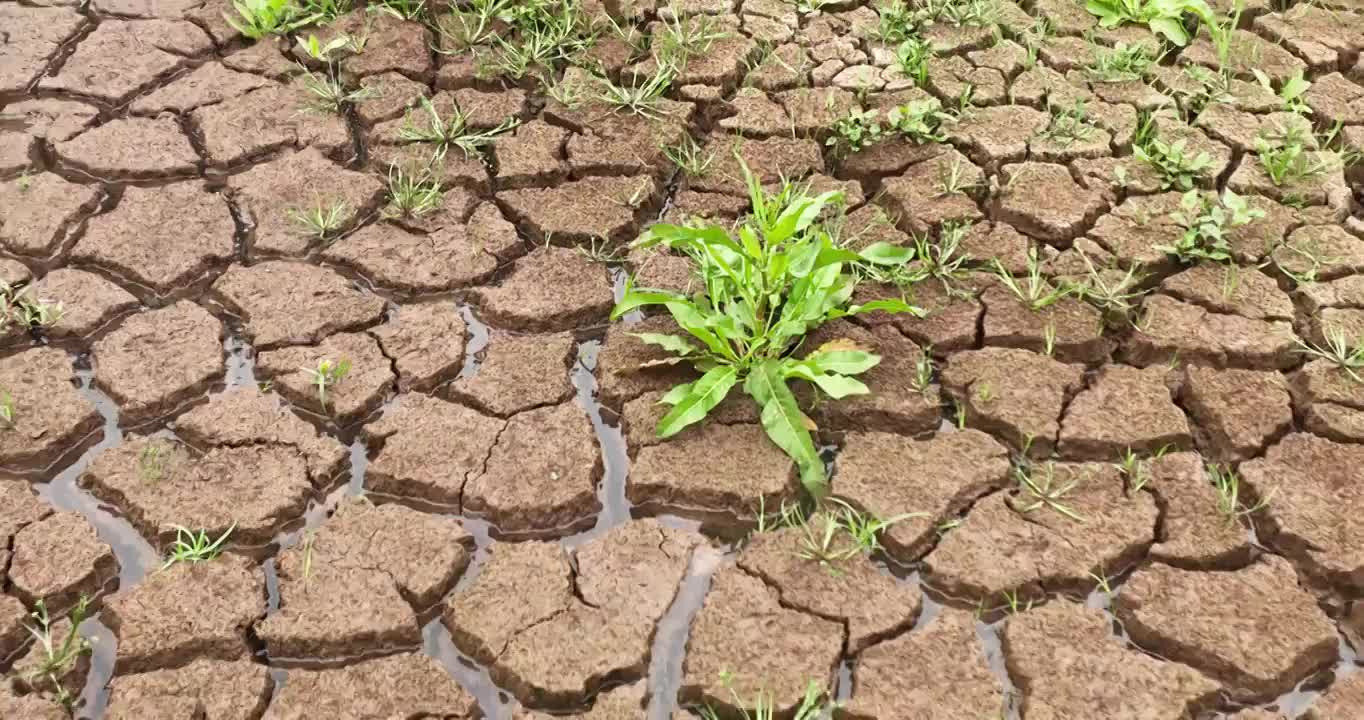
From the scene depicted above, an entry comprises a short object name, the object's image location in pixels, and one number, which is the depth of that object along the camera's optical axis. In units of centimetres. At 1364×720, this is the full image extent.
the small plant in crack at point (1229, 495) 256
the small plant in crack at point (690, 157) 347
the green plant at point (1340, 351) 286
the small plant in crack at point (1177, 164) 340
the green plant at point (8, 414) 272
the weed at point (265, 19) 398
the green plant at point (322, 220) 326
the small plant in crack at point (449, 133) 355
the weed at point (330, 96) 372
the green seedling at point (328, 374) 283
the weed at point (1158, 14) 401
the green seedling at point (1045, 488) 258
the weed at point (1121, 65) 382
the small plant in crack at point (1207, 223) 316
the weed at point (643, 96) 369
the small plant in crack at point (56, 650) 224
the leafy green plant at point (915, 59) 381
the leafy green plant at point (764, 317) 271
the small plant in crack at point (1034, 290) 303
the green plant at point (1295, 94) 368
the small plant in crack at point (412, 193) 332
